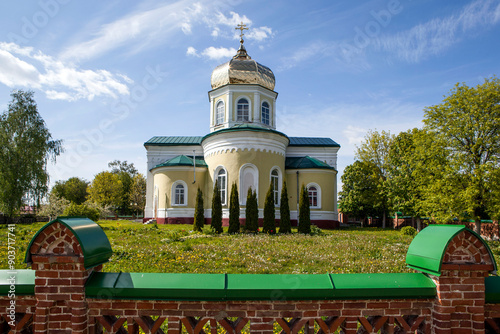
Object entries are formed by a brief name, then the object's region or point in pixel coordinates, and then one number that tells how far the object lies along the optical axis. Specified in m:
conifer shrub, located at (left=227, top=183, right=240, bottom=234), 15.98
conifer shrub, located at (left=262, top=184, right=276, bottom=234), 16.38
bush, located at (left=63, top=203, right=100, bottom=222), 17.75
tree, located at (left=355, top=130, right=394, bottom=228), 30.07
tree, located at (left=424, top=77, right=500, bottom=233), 14.75
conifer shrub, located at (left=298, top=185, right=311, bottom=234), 16.67
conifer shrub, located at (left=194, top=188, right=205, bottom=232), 16.77
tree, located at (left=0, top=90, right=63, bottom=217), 22.56
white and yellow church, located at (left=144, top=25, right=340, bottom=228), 20.14
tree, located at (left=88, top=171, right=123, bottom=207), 46.12
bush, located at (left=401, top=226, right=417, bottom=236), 18.77
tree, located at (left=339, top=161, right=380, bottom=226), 29.55
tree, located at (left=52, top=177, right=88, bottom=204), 52.50
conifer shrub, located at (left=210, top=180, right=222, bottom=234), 16.14
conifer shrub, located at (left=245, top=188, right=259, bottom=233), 16.55
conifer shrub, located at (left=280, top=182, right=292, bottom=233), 16.58
